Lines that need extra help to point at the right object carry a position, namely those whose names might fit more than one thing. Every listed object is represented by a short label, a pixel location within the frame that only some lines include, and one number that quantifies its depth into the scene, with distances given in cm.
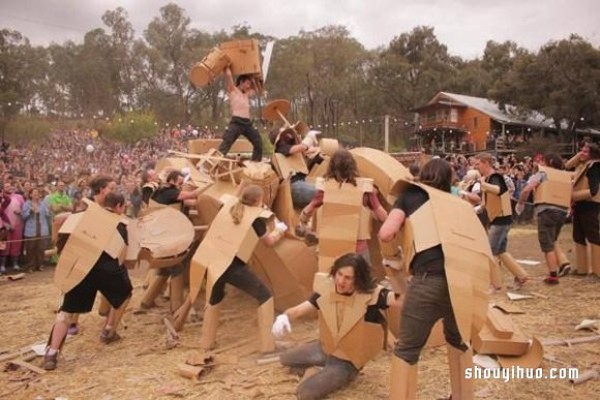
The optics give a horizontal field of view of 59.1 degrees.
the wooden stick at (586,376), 438
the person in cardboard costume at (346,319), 413
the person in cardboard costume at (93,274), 525
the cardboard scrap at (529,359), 469
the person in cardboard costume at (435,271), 347
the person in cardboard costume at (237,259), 512
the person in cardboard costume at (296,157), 676
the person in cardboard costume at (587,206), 781
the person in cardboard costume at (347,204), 514
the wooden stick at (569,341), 528
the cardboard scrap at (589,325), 565
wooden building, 3509
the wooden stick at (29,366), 510
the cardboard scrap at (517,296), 697
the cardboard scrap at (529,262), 945
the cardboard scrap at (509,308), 565
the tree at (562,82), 2961
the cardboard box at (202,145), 822
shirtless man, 725
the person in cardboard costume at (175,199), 634
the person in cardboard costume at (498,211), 735
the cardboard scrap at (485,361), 470
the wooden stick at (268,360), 497
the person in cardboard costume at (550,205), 763
